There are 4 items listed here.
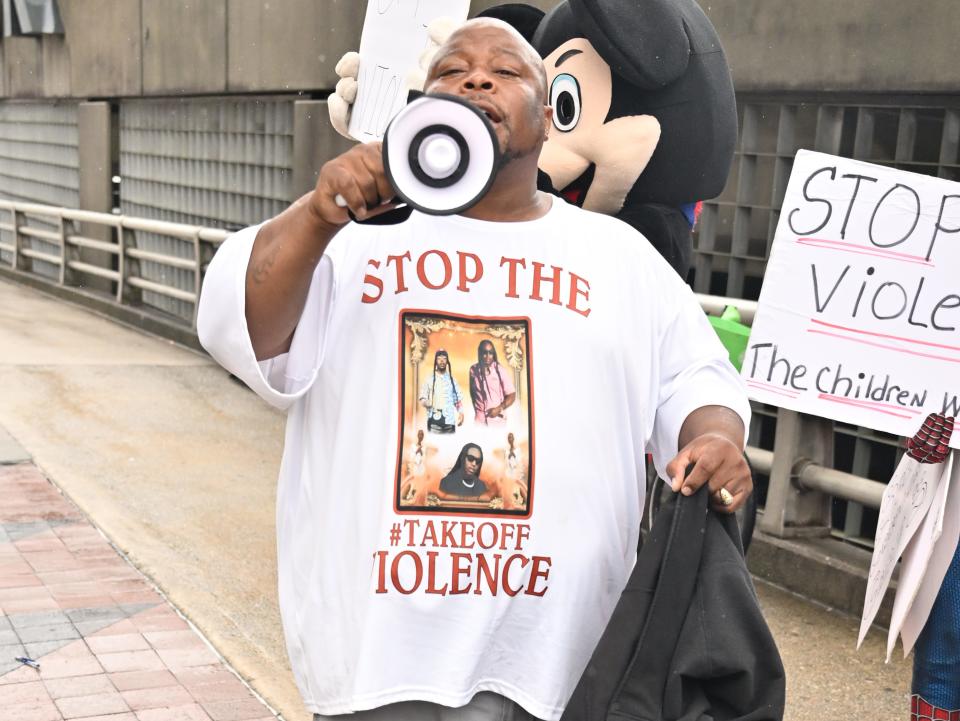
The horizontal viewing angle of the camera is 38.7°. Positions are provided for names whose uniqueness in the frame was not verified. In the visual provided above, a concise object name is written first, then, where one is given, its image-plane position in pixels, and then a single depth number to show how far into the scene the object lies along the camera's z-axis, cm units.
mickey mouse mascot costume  332
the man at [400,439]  218
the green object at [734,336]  552
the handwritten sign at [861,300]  442
